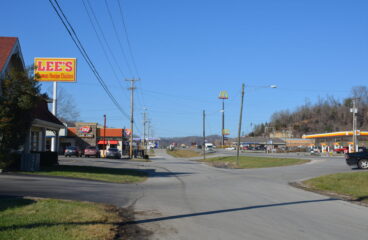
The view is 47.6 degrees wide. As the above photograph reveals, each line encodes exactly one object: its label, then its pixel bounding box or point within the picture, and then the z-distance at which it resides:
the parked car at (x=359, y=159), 28.67
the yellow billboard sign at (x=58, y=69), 50.03
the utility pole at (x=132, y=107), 60.90
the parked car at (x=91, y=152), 57.78
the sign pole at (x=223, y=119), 157.75
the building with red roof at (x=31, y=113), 22.11
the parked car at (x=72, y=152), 56.81
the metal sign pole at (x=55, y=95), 48.29
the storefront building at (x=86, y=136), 74.38
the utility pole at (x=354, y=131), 59.24
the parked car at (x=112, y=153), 59.22
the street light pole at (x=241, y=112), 44.02
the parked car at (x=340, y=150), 76.41
